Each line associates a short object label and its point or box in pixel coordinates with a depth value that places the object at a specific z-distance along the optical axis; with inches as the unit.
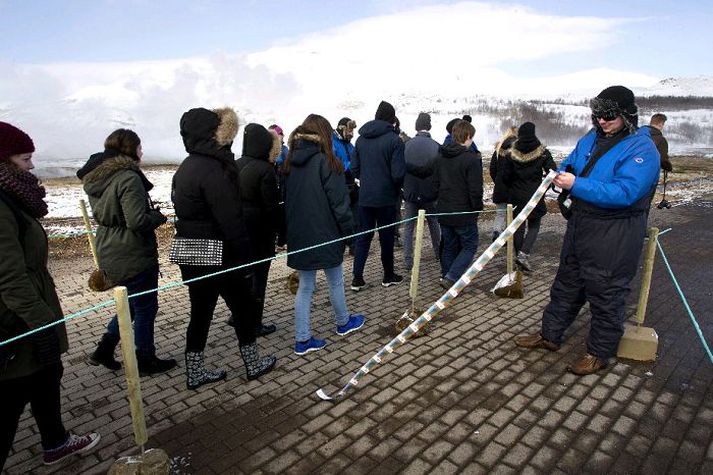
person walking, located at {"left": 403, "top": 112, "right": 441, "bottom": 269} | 252.7
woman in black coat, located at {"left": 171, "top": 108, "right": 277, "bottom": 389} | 138.4
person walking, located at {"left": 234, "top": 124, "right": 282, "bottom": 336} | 176.9
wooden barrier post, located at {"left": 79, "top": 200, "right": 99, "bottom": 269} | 247.6
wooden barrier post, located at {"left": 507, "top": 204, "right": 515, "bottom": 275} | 228.4
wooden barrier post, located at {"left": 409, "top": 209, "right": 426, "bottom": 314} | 195.2
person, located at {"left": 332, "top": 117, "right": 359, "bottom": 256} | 276.1
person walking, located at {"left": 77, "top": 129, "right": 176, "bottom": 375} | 146.9
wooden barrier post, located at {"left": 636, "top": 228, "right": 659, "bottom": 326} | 172.1
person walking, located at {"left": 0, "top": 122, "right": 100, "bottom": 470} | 100.9
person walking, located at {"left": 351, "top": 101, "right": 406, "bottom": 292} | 232.5
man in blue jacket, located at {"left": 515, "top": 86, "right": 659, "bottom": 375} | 141.4
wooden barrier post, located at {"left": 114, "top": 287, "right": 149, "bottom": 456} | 106.8
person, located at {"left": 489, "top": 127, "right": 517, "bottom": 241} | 271.3
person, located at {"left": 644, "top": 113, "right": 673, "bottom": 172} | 310.0
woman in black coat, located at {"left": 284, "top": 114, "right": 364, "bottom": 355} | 166.7
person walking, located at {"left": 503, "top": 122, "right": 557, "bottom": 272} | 252.7
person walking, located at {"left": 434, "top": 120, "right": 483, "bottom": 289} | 228.5
